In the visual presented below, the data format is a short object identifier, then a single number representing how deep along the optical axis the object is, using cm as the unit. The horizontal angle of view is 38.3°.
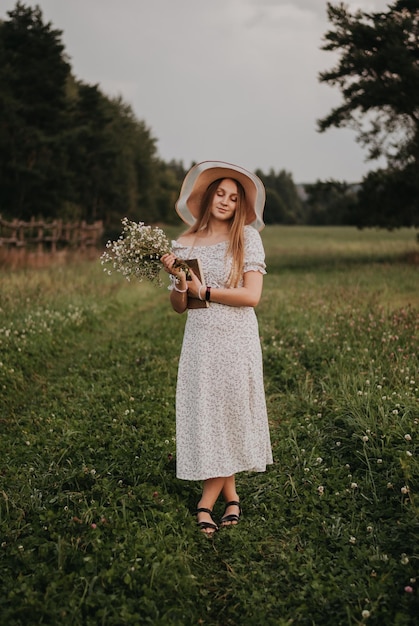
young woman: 439
